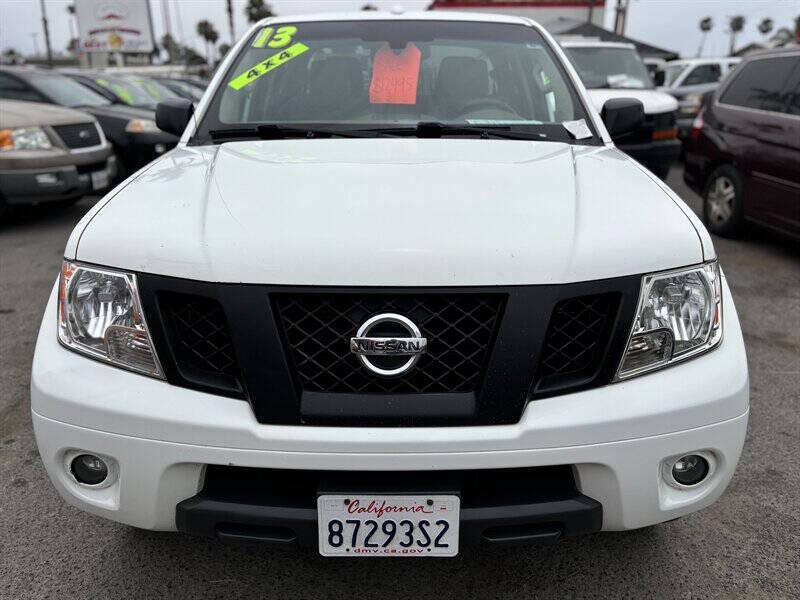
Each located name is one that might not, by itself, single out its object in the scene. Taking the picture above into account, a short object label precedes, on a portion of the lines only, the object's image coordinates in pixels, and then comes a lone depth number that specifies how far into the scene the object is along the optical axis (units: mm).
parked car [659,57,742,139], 11586
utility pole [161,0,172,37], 50316
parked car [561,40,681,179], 7496
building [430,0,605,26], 27828
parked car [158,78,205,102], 13729
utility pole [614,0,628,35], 28752
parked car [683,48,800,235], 5355
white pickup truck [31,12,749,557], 1581
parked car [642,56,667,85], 13302
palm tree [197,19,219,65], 75250
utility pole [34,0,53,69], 40269
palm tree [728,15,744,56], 83438
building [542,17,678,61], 20750
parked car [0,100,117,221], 6445
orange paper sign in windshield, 2740
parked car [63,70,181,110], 9430
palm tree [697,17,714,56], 80062
